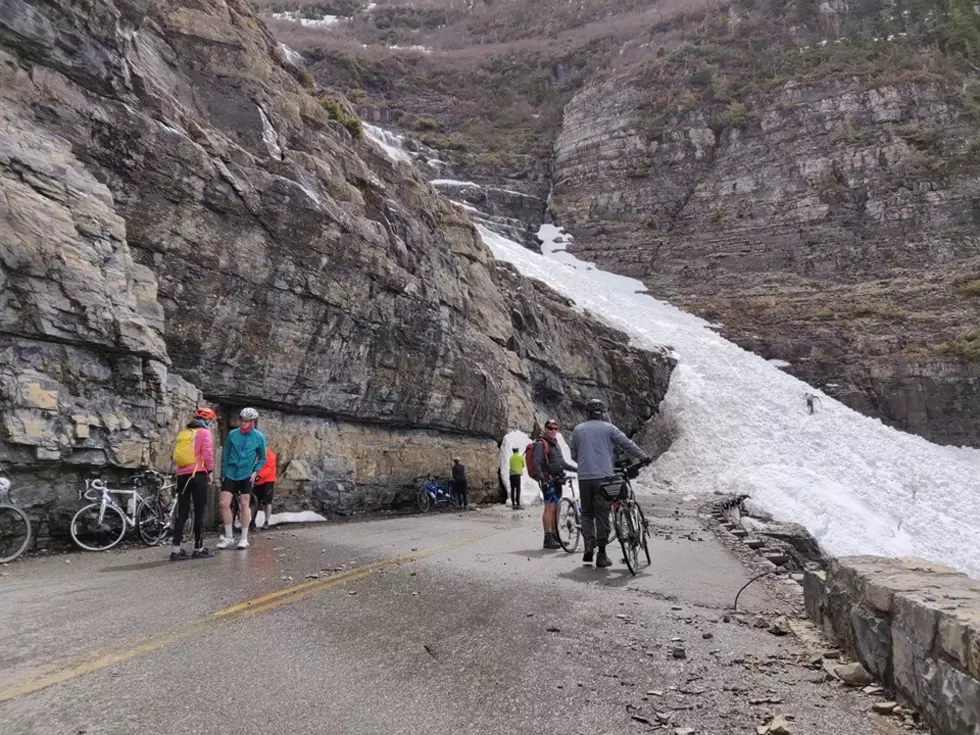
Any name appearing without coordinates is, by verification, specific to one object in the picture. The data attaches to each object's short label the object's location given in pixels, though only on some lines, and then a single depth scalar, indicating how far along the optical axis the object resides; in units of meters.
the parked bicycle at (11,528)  7.20
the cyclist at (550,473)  9.16
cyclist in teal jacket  8.18
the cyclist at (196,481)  7.41
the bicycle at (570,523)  9.05
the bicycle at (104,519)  8.16
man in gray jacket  7.45
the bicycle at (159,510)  8.80
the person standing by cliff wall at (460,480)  17.09
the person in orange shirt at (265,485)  10.79
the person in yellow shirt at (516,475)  18.33
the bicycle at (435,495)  15.96
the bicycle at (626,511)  7.30
